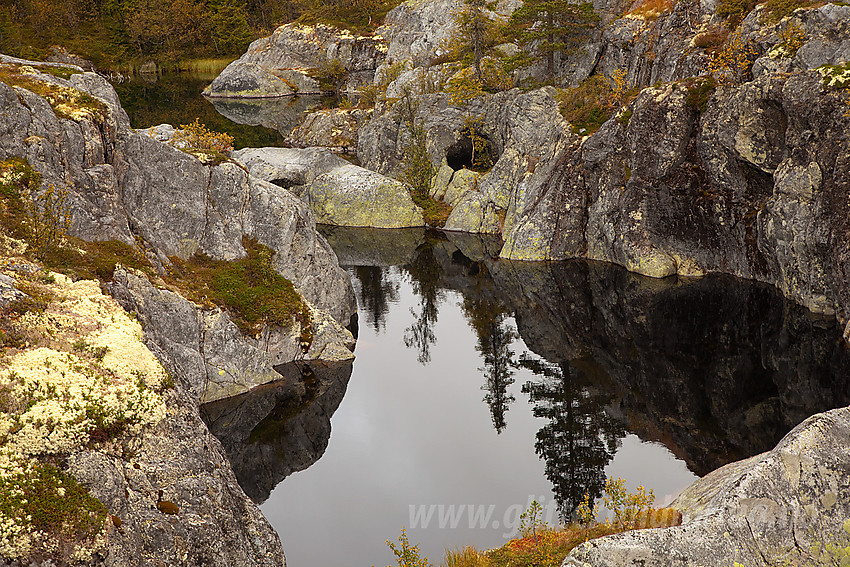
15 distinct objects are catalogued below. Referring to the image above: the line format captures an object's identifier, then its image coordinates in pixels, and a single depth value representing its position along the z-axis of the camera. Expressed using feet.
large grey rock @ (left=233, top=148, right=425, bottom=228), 178.09
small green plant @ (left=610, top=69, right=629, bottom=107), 146.92
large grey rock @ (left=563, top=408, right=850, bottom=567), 36.40
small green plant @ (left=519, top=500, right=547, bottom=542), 55.31
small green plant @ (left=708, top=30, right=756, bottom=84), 117.39
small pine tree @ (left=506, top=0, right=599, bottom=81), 168.45
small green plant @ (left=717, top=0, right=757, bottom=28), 128.16
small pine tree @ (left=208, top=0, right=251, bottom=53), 429.38
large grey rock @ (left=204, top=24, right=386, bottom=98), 330.13
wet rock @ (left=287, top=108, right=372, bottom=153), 251.39
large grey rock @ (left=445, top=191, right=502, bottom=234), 169.78
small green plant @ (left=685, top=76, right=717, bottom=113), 122.72
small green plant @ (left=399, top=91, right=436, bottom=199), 187.52
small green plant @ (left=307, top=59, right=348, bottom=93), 332.39
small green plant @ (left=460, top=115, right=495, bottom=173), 186.50
